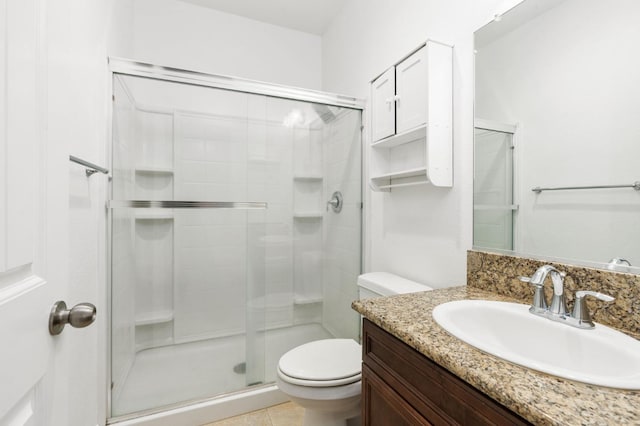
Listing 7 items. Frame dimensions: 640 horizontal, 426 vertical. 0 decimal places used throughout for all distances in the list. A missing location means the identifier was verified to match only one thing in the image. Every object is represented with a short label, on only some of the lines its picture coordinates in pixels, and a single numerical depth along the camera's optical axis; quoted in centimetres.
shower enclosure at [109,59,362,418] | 159
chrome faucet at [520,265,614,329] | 77
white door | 38
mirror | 81
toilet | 123
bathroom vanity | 48
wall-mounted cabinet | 128
